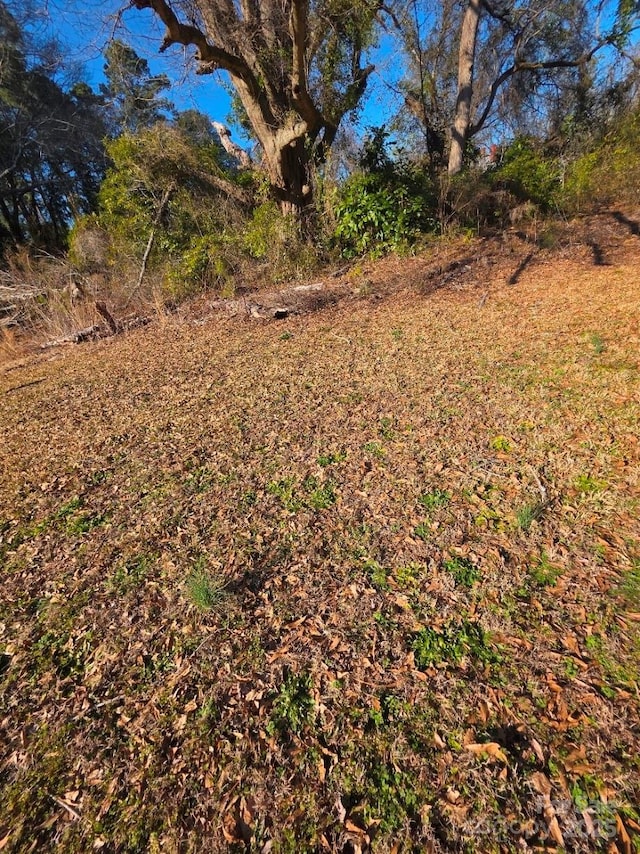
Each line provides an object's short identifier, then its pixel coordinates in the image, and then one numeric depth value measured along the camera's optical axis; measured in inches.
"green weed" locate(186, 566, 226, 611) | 75.9
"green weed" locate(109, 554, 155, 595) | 84.0
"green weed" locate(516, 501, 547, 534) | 84.5
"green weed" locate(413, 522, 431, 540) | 86.6
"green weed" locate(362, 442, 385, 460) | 114.1
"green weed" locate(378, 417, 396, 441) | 122.3
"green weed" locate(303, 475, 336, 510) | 99.3
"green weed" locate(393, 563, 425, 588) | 77.5
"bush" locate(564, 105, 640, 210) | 313.0
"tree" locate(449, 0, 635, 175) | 385.1
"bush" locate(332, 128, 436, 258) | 309.3
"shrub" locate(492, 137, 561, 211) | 325.1
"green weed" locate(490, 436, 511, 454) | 108.7
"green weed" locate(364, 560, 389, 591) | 77.8
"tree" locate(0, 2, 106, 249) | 581.7
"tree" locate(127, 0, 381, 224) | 274.5
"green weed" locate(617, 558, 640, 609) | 67.8
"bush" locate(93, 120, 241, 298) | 334.3
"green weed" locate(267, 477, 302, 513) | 100.0
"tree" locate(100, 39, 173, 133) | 268.1
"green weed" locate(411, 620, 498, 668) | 64.2
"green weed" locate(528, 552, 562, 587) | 73.5
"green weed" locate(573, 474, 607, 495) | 91.2
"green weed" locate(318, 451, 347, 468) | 113.9
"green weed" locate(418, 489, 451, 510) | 94.2
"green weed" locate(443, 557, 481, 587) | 76.0
